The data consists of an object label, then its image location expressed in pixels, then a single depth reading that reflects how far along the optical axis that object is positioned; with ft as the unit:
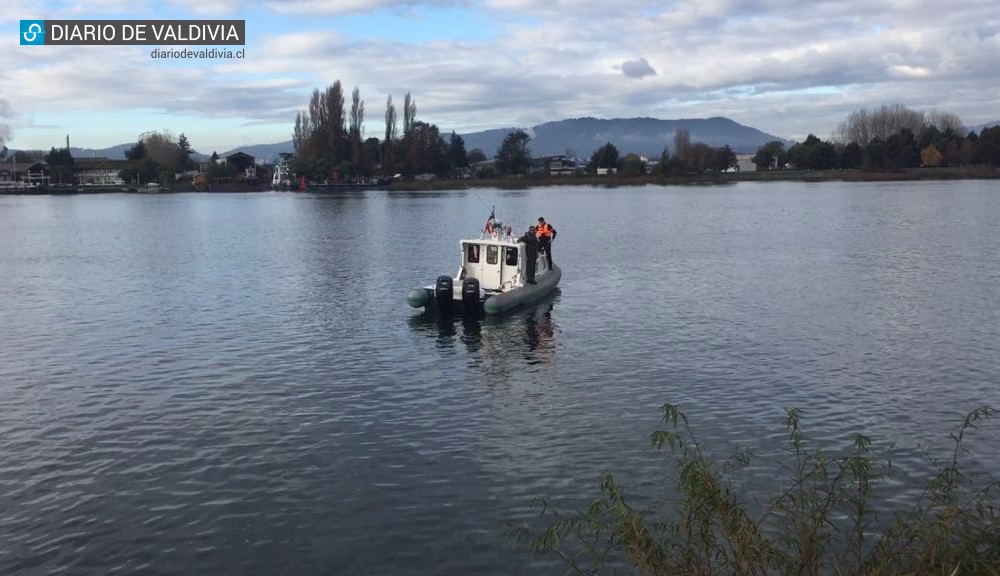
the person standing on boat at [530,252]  114.52
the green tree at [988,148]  526.98
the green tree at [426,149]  604.25
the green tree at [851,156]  598.34
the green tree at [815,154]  605.31
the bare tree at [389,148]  600.80
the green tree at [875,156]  563.48
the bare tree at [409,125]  594.65
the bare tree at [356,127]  565.12
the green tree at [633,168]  629.10
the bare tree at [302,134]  600.02
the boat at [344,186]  577.88
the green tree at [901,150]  559.38
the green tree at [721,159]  644.27
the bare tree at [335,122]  544.62
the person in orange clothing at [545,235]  120.47
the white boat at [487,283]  106.73
